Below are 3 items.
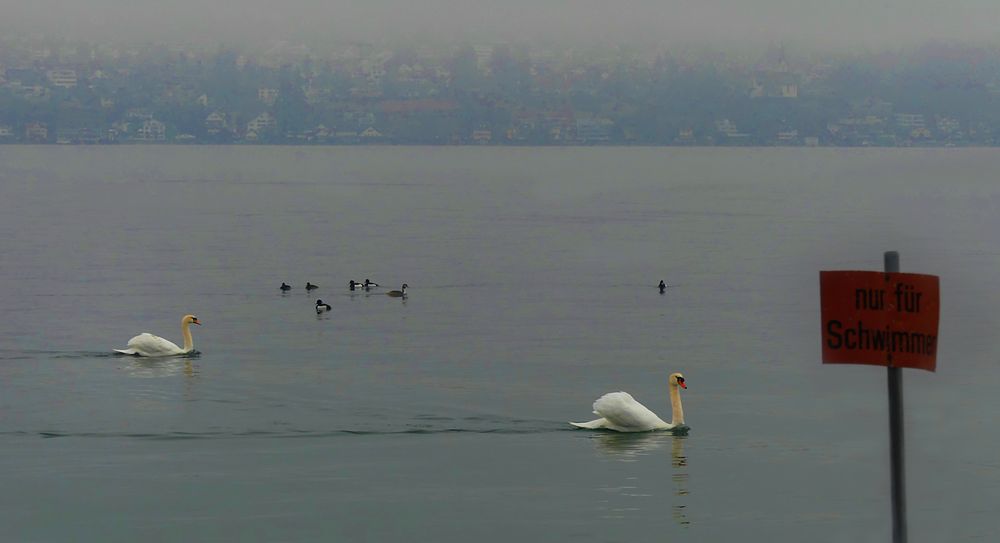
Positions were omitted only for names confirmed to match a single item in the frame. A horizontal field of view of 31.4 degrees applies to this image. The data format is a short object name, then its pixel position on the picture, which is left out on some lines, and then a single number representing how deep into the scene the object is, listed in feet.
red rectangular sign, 32.30
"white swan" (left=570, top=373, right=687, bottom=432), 90.89
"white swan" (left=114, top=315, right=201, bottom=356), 124.26
